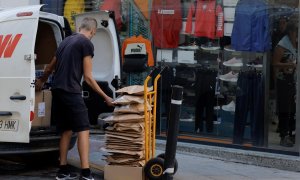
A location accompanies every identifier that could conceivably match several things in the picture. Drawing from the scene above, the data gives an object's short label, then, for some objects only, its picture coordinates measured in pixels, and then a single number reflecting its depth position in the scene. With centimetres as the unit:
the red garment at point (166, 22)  1614
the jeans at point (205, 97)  1548
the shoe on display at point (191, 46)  1581
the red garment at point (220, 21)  1523
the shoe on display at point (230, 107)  1508
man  1074
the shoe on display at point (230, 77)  1501
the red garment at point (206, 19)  1540
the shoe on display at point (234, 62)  1491
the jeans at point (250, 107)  1451
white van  1068
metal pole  960
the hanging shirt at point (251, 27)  1444
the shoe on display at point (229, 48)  1512
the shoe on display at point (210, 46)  1541
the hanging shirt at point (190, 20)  1584
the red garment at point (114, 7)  1726
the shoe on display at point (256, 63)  1453
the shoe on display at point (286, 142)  1381
